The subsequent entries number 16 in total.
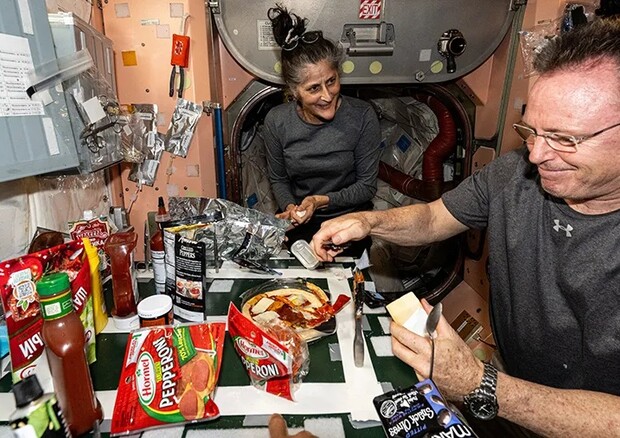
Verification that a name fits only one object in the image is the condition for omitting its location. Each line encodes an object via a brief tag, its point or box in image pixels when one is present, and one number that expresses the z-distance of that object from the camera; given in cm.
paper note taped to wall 85
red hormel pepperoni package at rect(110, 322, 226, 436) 70
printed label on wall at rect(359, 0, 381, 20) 191
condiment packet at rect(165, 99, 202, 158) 167
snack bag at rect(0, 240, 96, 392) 73
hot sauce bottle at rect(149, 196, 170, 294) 107
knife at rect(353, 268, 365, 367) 87
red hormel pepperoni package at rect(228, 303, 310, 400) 76
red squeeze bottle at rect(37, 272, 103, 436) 62
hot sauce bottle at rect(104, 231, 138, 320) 98
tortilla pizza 97
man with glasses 77
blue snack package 59
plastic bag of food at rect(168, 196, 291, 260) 135
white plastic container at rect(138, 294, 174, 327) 86
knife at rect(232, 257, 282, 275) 127
